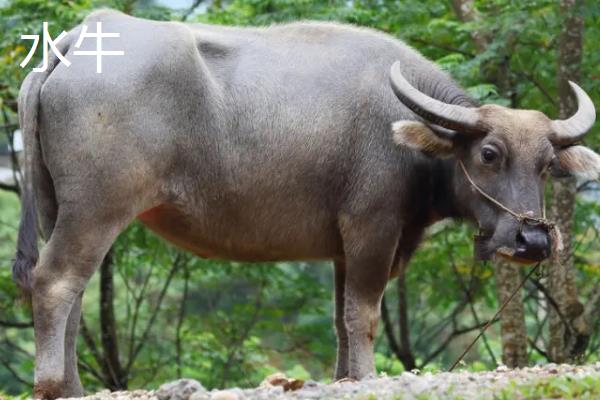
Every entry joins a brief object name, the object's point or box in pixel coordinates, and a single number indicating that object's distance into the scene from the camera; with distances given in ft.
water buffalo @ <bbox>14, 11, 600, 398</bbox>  53.06
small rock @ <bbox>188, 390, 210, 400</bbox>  41.20
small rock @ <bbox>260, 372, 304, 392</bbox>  45.16
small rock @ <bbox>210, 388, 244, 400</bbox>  41.12
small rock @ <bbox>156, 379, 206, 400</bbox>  41.93
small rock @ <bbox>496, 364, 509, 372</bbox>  50.47
